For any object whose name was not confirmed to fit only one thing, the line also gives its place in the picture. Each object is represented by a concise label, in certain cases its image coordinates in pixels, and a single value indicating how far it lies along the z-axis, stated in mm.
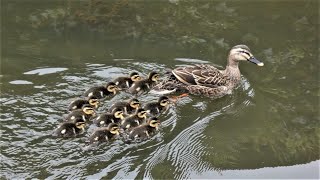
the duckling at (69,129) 4945
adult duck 6094
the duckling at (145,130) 4996
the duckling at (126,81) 6012
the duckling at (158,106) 5522
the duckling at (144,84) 5934
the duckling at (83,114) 5215
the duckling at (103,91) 5727
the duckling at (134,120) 5204
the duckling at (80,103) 5445
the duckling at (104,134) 4867
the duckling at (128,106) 5484
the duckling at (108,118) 5230
